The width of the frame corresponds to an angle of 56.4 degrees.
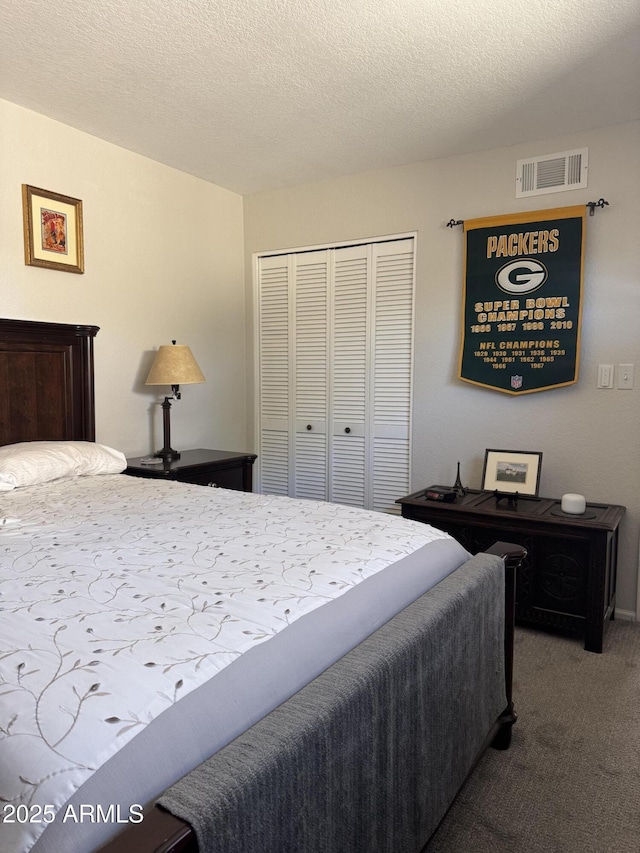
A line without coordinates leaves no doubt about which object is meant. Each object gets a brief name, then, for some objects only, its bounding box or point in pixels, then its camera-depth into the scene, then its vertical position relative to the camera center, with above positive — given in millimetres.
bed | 825 -541
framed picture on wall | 2957 +742
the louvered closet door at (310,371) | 3988 +47
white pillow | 2459 -381
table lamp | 3348 +39
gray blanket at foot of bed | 874 -675
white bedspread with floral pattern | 850 -472
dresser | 2643 -791
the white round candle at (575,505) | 2793 -582
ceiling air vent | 3066 +1087
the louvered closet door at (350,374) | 3812 +28
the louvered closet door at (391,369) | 3656 +60
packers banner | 3086 +430
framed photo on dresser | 3131 -488
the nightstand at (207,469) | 3145 -509
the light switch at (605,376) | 3031 +24
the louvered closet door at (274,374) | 4164 +24
